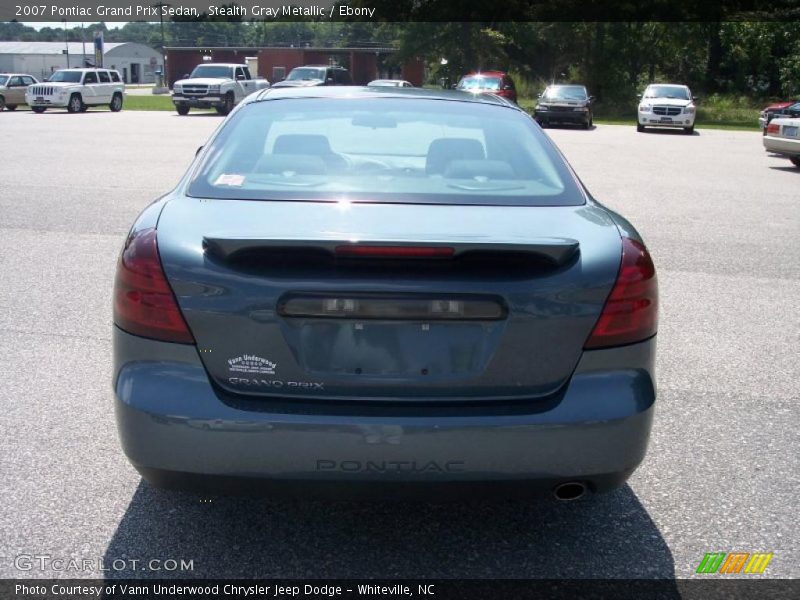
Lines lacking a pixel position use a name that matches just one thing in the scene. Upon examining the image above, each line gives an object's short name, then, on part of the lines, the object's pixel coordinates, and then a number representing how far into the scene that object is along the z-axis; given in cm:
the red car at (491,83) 3562
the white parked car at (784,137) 1775
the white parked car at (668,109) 3130
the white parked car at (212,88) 3725
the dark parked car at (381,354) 273
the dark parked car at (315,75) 3778
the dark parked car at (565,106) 3238
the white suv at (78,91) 3769
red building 7756
